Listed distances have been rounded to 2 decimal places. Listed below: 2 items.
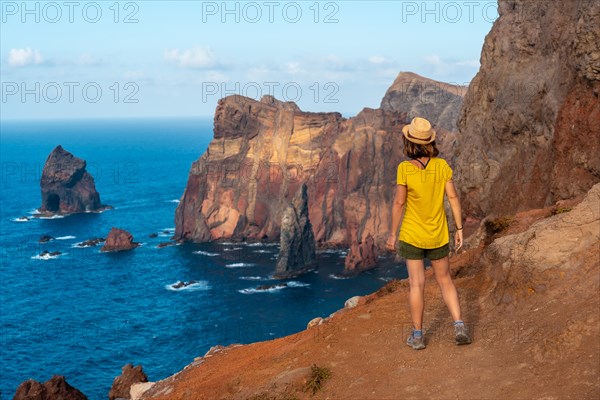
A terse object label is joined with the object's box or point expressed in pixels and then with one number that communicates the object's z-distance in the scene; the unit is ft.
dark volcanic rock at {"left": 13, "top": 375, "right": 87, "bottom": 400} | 117.39
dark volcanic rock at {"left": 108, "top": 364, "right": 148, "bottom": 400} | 107.76
